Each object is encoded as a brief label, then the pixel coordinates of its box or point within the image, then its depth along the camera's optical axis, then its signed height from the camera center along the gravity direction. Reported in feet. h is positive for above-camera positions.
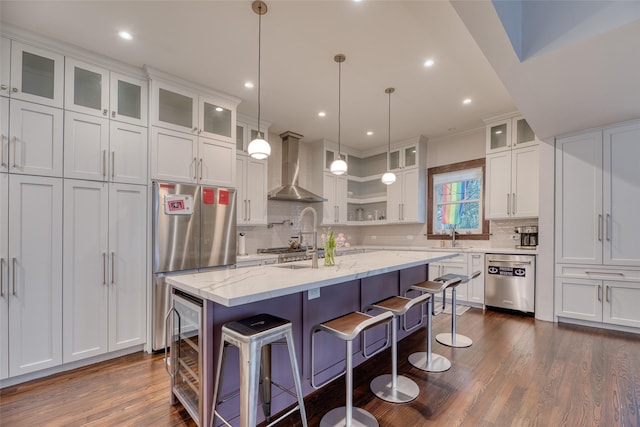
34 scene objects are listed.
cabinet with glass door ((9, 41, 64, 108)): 7.66 +3.81
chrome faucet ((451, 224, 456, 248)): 16.12 -1.18
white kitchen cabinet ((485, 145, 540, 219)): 13.26 +1.60
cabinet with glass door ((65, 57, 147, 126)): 8.51 +3.78
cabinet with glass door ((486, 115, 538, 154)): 13.41 +3.97
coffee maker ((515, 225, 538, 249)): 13.47 -0.93
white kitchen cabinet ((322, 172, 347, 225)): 17.61 +1.00
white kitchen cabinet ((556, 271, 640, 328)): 10.67 -3.17
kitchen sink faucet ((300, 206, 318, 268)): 7.70 -1.18
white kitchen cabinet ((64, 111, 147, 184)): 8.43 +1.98
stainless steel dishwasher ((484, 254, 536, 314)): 12.73 -2.98
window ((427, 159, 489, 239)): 16.06 +0.93
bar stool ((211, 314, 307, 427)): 4.53 -2.21
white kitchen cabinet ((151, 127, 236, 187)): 9.88 +2.06
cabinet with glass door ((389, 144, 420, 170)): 17.43 +3.68
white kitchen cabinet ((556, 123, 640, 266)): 10.61 +0.80
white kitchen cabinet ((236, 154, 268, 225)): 13.43 +1.18
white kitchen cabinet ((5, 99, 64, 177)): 7.57 +2.01
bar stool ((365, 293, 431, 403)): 6.79 -4.32
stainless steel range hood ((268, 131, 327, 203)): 16.03 +2.83
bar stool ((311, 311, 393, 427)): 5.54 -2.60
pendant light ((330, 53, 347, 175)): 10.00 +1.76
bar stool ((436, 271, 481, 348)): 9.75 -4.35
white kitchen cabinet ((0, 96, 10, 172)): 7.39 +2.00
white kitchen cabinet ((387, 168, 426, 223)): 17.30 +1.13
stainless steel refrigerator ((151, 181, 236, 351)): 9.62 -0.69
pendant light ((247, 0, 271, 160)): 7.72 +1.81
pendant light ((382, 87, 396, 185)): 11.22 +1.60
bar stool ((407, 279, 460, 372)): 8.21 -4.32
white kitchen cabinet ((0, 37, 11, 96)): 7.46 +3.81
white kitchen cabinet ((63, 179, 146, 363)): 8.33 -1.66
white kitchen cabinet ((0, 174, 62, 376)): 7.48 -1.68
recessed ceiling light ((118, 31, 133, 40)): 7.90 +4.96
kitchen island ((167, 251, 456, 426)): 5.29 -2.03
